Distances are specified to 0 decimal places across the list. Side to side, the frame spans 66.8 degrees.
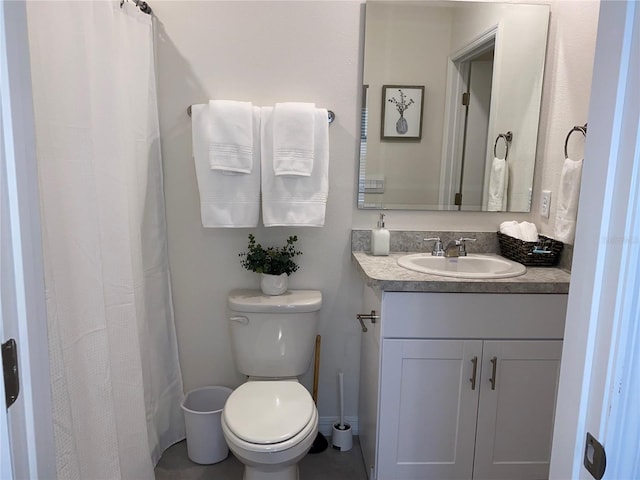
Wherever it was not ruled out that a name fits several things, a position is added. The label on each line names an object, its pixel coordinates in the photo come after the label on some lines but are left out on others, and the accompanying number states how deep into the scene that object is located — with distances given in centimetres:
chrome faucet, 210
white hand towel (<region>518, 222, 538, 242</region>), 206
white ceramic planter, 214
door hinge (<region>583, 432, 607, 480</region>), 66
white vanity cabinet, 176
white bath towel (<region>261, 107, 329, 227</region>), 204
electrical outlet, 213
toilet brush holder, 229
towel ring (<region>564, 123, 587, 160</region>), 185
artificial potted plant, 212
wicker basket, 199
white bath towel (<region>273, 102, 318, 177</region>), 200
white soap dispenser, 214
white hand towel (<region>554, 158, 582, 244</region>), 181
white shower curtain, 126
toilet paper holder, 190
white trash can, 212
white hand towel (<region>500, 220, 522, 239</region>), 211
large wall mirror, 212
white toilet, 166
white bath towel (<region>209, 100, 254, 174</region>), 197
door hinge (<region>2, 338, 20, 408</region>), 68
